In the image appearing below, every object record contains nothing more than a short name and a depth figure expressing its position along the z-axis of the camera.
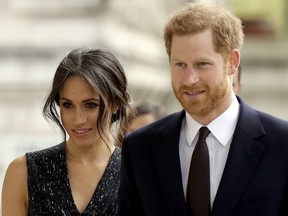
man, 7.78
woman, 9.36
